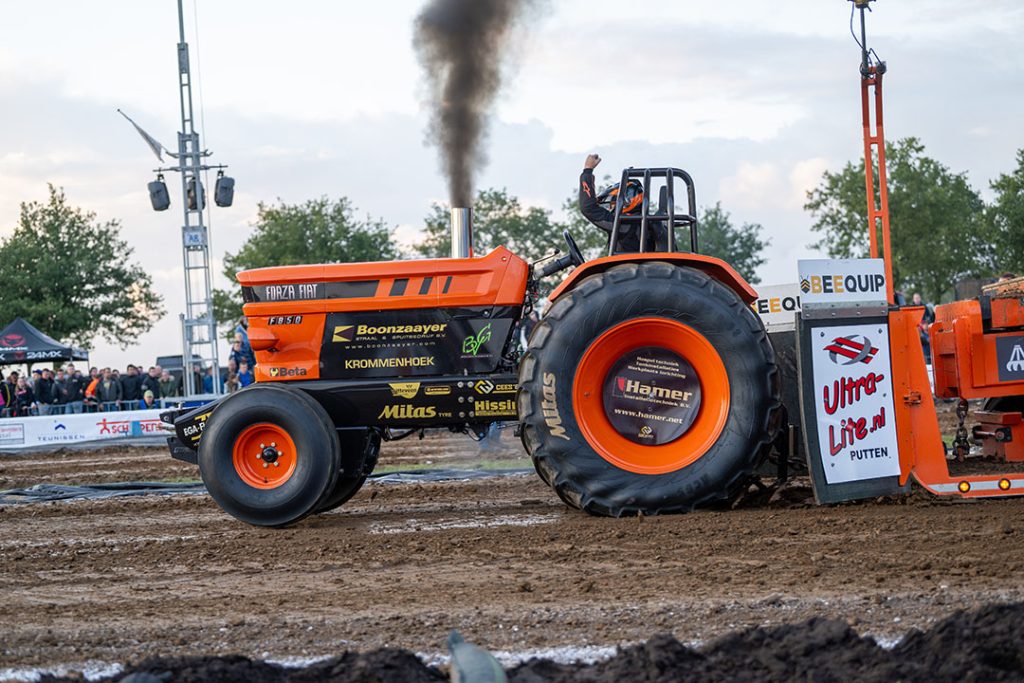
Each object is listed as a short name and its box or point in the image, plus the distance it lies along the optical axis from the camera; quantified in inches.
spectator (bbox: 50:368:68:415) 933.2
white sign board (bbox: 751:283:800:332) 382.6
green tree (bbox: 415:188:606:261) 1663.4
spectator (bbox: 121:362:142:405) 922.7
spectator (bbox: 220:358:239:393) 787.3
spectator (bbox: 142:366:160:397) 930.1
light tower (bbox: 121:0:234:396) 921.5
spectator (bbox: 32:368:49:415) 911.7
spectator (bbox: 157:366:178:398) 1000.2
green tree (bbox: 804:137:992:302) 1562.5
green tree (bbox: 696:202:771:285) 2172.7
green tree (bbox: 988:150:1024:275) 1450.5
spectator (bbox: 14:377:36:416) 920.9
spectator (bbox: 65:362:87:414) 932.6
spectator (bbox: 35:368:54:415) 939.3
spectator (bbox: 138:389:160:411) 868.0
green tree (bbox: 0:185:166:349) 1672.0
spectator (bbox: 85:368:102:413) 892.0
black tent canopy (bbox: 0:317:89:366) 1187.3
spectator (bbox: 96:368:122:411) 918.3
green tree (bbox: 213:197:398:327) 1672.0
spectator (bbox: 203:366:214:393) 1029.2
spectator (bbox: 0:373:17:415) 911.7
